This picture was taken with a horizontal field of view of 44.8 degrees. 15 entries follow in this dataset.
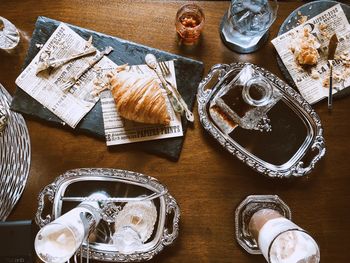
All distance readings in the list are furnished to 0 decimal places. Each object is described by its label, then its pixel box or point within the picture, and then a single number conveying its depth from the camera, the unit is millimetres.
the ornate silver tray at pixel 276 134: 1111
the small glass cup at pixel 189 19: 1118
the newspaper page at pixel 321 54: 1124
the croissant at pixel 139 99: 1074
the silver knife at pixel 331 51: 1120
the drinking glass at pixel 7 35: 1136
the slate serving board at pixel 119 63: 1121
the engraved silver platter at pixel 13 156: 1131
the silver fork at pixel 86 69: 1140
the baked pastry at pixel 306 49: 1114
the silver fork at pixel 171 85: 1118
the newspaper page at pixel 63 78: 1134
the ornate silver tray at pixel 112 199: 1099
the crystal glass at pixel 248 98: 1091
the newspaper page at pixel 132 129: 1122
